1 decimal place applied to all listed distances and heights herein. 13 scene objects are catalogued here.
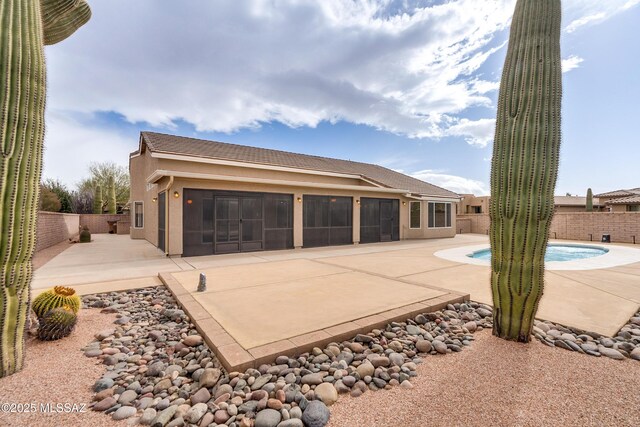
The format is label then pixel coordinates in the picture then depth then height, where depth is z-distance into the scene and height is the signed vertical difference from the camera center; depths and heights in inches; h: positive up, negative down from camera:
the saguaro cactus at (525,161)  118.4 +23.1
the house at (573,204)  1262.3 +40.3
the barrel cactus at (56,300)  132.0 -43.6
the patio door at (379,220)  542.3 -13.8
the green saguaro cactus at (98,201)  888.3 +43.0
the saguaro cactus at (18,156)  92.6 +20.7
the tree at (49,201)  717.8 +35.4
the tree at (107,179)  1051.3 +138.8
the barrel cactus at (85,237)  547.2 -46.3
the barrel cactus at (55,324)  125.3 -51.5
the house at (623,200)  762.2 +38.3
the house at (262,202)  375.9 +19.8
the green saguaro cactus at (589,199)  935.0 +45.3
